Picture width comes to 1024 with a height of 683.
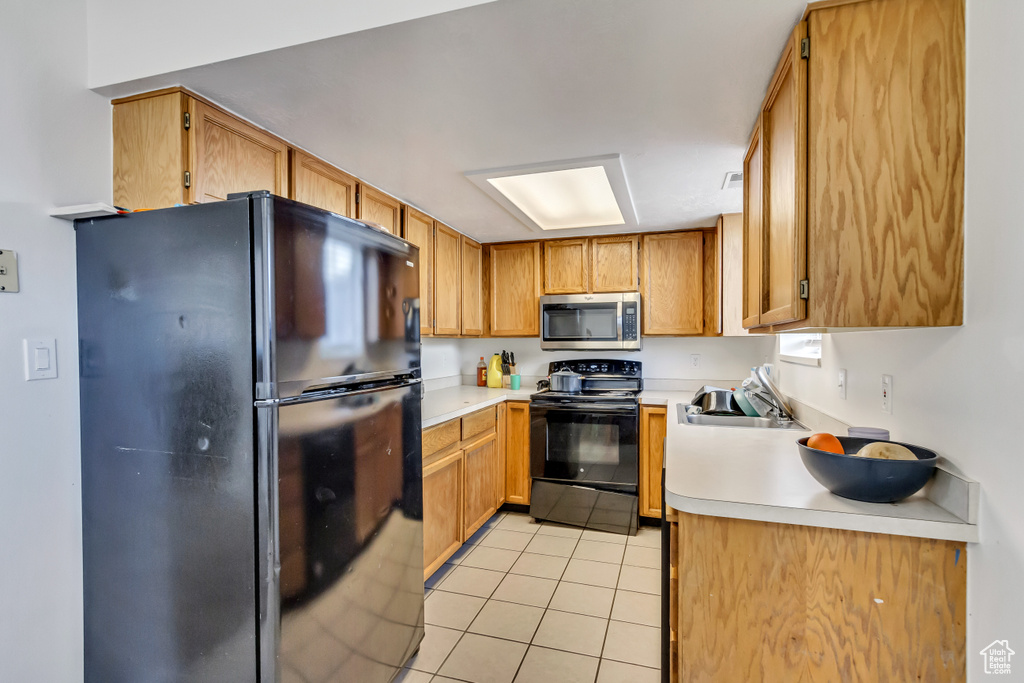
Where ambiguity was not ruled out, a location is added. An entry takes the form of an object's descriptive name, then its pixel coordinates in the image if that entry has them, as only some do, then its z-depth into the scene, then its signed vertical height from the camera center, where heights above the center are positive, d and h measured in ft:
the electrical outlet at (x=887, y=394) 4.79 -0.61
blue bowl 3.68 -1.09
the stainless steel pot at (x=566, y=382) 11.71 -1.17
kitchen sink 7.35 -1.38
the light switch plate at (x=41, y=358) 4.48 -0.21
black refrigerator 4.15 -0.98
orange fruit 4.23 -0.96
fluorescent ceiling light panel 7.39 +2.59
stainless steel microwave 11.76 +0.25
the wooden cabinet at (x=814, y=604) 3.59 -2.08
